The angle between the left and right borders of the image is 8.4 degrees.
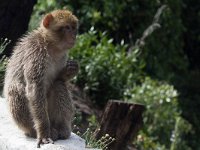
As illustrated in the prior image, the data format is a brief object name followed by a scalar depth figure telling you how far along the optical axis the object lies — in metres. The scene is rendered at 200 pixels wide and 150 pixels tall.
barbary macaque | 12.81
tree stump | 16.59
